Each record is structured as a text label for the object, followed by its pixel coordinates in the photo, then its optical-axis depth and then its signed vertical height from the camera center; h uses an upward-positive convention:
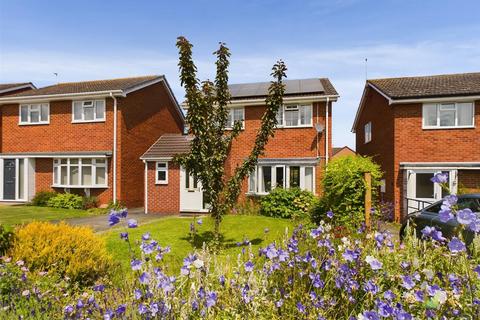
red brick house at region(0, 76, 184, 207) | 17.86 +1.24
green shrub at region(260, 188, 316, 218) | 14.46 -1.75
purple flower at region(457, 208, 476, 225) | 1.87 -0.30
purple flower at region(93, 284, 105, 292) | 2.87 -1.07
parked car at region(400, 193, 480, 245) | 6.61 -1.24
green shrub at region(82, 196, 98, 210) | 17.16 -2.04
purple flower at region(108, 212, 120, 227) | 2.39 -0.40
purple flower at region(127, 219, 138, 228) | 2.41 -0.44
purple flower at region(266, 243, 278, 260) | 2.83 -0.77
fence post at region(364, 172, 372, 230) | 9.91 -1.04
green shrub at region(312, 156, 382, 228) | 12.34 -0.94
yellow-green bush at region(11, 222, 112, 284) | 5.14 -1.39
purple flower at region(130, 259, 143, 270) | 2.37 -0.73
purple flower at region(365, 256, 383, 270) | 2.32 -0.70
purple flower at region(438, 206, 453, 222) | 1.93 -0.30
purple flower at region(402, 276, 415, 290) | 2.23 -0.81
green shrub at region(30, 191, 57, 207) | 17.64 -1.85
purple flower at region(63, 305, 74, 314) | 2.75 -1.20
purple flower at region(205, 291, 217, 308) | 2.35 -0.97
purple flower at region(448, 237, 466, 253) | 1.99 -0.49
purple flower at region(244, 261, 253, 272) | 2.67 -0.83
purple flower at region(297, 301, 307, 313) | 2.46 -1.07
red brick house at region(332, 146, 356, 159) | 54.71 +2.04
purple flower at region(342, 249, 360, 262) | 2.61 -0.73
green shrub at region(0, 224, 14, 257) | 5.25 -1.20
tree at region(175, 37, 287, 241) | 7.80 +0.86
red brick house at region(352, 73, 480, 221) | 14.36 +1.04
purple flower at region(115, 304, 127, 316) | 2.31 -1.01
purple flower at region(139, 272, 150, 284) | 2.33 -0.80
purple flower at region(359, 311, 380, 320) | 1.91 -0.88
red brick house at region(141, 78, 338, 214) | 16.33 +0.35
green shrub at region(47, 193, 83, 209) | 17.12 -1.96
